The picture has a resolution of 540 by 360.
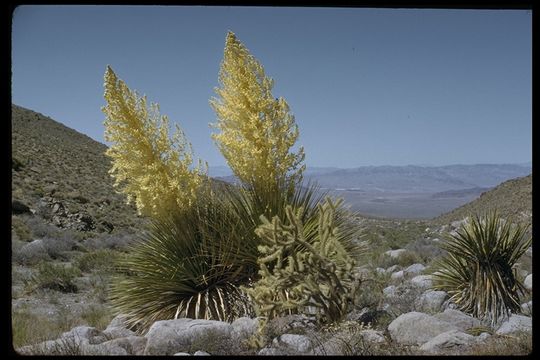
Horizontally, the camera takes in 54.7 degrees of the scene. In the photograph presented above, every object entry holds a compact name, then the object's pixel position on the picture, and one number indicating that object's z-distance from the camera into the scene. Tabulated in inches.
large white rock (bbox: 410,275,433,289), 319.3
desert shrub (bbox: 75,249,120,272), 449.6
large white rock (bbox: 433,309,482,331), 208.2
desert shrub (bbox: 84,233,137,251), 583.6
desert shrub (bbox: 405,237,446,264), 520.9
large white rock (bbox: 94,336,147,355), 182.2
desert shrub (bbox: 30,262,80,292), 368.8
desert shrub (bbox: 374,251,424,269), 496.4
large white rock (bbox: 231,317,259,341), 187.2
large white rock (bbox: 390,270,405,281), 398.2
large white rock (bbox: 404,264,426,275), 422.3
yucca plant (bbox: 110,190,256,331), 214.1
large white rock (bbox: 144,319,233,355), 182.5
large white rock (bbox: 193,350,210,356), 172.6
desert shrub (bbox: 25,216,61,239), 576.4
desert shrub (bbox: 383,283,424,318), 248.5
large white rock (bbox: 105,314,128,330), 223.5
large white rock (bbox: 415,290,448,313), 255.2
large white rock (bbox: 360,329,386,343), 176.2
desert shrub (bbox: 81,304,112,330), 260.0
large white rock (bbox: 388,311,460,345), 193.9
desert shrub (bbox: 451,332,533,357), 149.7
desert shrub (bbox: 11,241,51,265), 456.8
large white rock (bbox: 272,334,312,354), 169.6
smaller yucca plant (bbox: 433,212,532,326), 240.4
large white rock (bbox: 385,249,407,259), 525.6
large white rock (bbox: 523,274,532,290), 347.9
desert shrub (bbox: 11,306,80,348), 206.1
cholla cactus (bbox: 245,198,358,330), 168.2
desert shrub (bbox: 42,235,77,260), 497.0
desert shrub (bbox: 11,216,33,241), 557.8
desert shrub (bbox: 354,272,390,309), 249.6
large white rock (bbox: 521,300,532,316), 247.9
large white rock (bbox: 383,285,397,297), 302.7
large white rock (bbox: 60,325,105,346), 194.9
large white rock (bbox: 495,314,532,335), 196.5
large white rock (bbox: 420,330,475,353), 169.8
